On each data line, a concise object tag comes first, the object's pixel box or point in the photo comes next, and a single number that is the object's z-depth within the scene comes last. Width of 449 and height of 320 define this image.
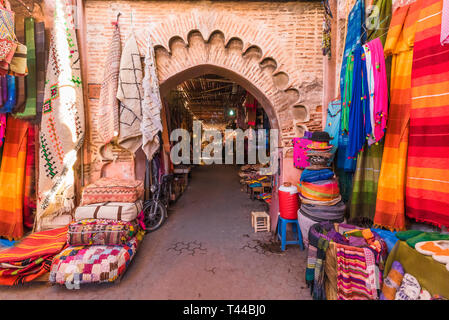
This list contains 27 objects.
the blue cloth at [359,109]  2.35
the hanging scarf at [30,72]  3.50
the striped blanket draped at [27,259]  2.45
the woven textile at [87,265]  2.38
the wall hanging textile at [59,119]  3.34
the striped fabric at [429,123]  1.90
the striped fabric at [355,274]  1.82
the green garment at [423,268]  1.47
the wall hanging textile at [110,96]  3.46
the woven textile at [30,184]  3.71
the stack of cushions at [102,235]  2.41
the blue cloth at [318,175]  2.90
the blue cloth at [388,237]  1.98
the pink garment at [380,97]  2.20
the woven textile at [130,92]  3.47
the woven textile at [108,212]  3.08
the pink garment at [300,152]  3.43
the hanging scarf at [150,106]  3.54
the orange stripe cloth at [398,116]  2.17
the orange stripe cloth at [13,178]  3.57
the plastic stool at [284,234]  3.37
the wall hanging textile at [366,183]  2.60
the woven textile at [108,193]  3.30
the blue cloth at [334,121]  3.25
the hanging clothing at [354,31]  2.84
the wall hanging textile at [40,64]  3.55
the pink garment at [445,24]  1.72
